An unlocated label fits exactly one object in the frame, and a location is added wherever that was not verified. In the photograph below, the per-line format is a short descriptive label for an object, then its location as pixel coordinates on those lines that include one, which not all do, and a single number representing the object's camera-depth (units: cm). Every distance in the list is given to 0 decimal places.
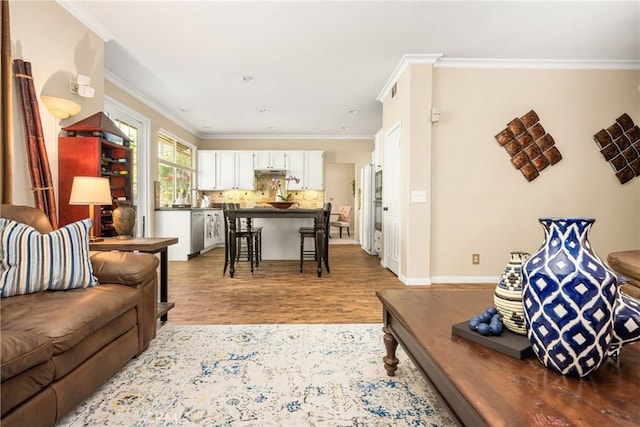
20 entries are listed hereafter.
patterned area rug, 140
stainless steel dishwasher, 579
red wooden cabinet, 268
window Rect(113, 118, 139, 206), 511
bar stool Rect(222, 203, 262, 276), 438
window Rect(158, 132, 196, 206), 617
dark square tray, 104
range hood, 781
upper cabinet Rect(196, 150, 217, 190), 776
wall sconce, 252
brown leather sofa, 108
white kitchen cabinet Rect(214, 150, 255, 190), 778
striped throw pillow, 155
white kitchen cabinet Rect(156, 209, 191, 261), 559
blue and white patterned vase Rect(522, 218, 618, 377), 87
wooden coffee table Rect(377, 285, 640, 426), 75
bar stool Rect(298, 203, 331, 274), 449
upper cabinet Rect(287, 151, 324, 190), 778
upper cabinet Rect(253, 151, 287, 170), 776
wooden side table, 225
